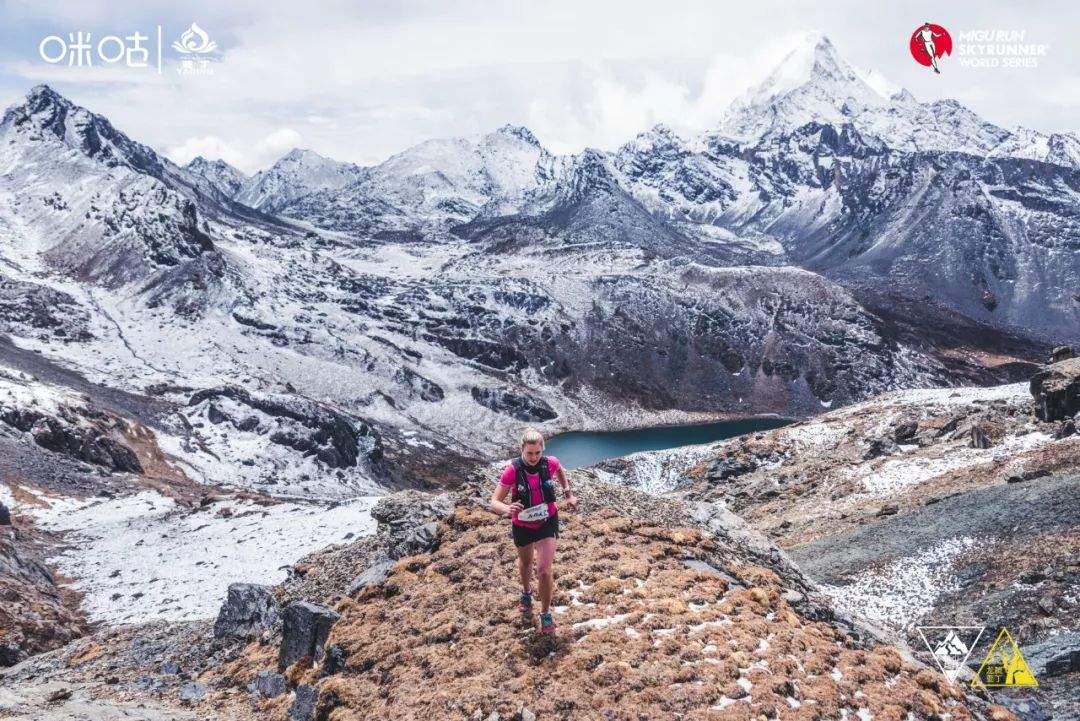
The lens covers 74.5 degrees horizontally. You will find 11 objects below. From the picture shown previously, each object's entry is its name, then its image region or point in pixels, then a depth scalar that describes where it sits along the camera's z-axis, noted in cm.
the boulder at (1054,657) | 1861
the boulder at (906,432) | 5750
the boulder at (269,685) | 1595
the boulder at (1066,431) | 4444
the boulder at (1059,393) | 4850
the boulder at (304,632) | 1639
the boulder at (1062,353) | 6209
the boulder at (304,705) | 1425
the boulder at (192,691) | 1741
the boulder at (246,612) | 2077
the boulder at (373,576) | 1779
